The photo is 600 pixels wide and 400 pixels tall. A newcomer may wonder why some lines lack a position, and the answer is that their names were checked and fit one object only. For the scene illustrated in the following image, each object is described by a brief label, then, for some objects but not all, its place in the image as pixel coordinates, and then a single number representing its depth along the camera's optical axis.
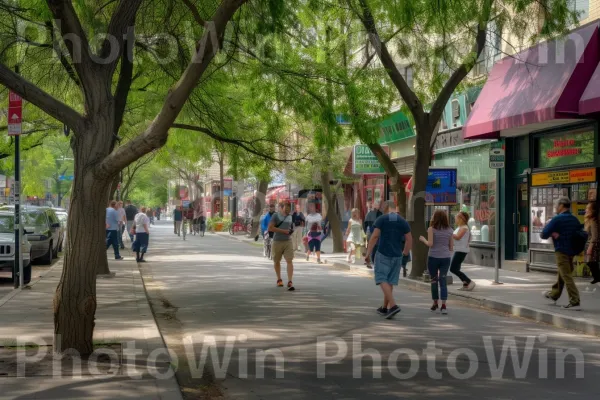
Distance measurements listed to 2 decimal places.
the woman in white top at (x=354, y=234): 24.20
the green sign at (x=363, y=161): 26.55
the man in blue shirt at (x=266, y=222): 24.47
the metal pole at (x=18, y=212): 15.50
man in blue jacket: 13.02
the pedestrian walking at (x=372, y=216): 22.53
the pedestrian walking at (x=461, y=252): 15.77
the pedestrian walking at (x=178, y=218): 47.28
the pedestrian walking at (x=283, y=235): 16.33
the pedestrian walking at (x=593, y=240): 15.62
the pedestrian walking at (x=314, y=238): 24.88
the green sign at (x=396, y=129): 29.96
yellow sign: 18.06
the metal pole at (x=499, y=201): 22.23
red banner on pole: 15.34
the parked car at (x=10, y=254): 16.78
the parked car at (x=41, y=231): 23.31
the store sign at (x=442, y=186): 19.31
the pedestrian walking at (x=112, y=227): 24.73
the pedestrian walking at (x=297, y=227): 26.38
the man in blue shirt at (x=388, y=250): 12.34
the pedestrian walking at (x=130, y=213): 32.66
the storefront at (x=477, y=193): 23.45
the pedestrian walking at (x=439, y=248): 13.16
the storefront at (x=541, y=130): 17.00
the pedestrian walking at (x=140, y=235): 24.16
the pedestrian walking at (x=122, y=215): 29.59
